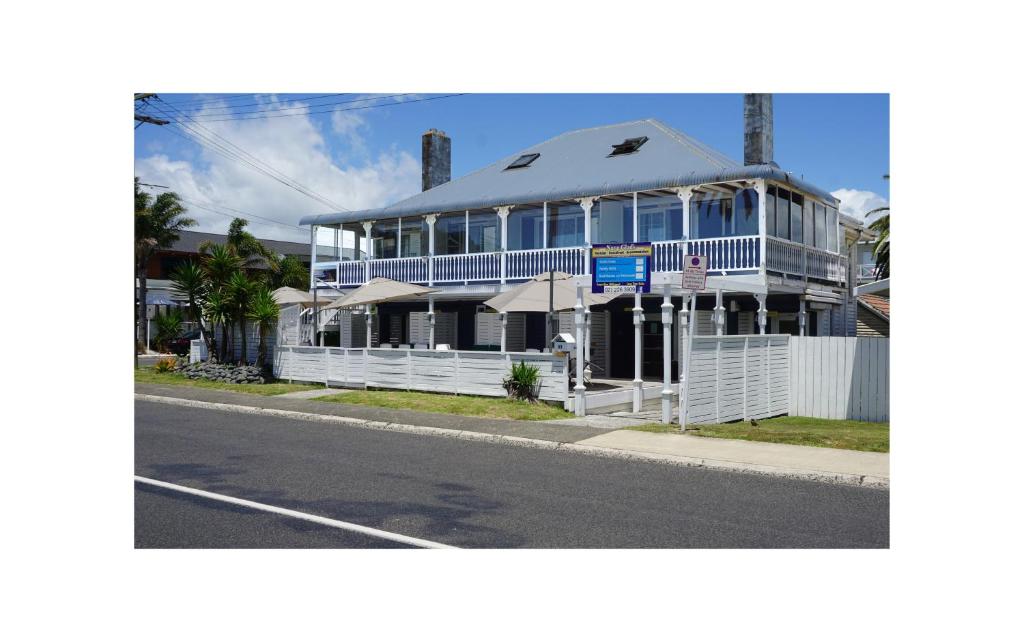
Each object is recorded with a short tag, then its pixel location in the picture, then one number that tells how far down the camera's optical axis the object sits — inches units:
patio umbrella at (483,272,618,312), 705.6
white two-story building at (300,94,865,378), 790.5
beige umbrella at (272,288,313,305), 988.6
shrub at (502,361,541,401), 643.5
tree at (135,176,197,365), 1585.9
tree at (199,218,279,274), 1795.6
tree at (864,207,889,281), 1294.3
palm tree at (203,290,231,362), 920.9
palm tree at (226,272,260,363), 925.8
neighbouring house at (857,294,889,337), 1122.9
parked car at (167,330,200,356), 1500.0
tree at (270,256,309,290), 1792.6
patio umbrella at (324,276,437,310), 858.8
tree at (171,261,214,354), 958.4
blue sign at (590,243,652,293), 560.7
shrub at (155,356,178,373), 990.4
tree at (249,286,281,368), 887.1
